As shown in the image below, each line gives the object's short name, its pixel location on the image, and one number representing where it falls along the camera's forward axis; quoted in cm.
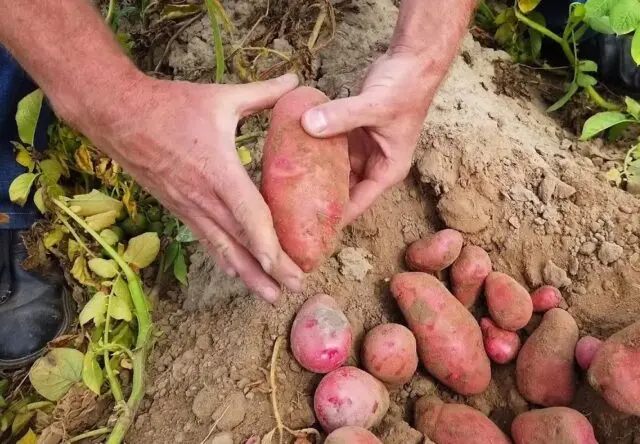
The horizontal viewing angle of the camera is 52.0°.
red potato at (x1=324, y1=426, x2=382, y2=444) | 118
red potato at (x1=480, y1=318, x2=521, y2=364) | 144
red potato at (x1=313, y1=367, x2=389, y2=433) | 127
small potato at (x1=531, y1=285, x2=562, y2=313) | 146
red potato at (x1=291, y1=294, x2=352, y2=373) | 130
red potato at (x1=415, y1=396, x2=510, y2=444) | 127
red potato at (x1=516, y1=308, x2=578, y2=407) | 135
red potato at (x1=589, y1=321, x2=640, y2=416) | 119
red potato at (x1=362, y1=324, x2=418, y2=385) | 133
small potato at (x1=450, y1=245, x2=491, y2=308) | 148
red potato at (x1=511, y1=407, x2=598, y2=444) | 122
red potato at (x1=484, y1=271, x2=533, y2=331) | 141
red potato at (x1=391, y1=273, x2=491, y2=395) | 138
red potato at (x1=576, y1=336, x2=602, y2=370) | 133
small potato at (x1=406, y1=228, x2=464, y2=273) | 146
